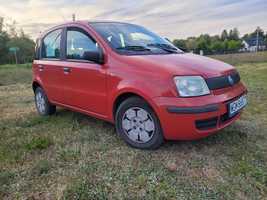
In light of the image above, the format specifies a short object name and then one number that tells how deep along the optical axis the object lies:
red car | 2.05
